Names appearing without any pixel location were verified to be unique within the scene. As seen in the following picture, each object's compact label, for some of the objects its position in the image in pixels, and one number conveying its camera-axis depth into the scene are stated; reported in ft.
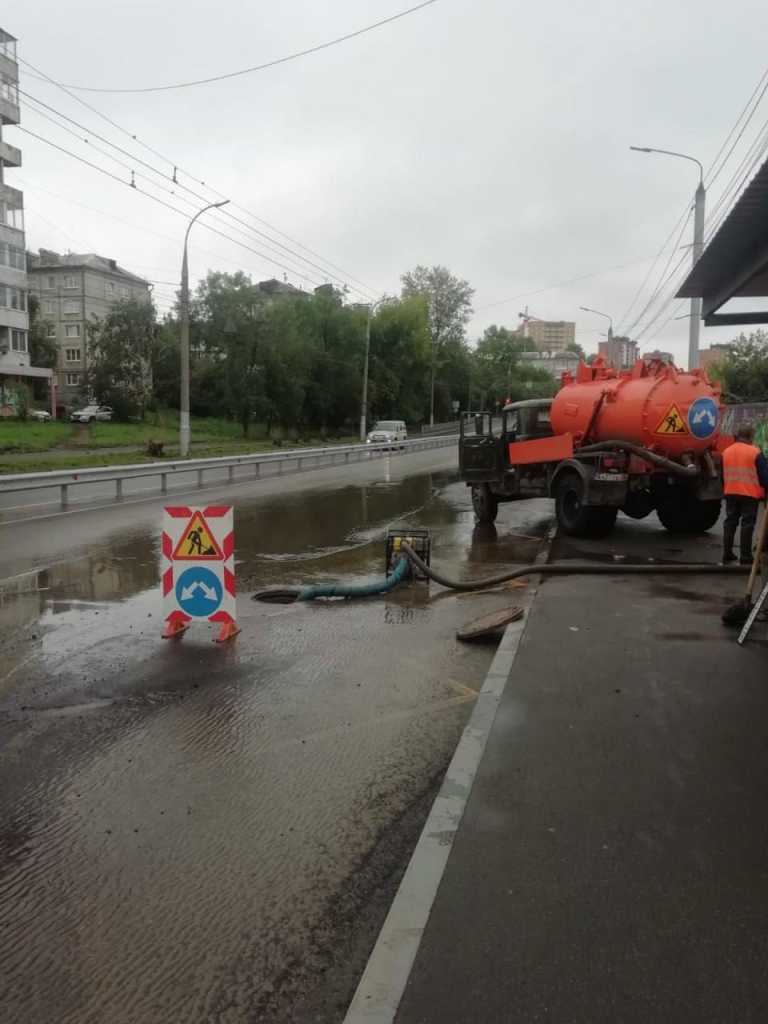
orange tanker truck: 40.65
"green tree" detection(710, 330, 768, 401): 132.08
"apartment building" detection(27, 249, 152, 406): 270.26
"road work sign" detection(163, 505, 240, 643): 23.13
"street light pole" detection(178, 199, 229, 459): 99.96
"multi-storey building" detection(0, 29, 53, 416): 173.99
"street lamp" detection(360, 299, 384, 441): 181.54
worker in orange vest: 32.45
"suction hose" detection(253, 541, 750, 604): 29.04
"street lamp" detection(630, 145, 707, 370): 74.13
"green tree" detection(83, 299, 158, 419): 190.29
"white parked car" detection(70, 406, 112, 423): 188.08
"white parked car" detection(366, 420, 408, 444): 175.63
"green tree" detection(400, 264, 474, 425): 314.76
